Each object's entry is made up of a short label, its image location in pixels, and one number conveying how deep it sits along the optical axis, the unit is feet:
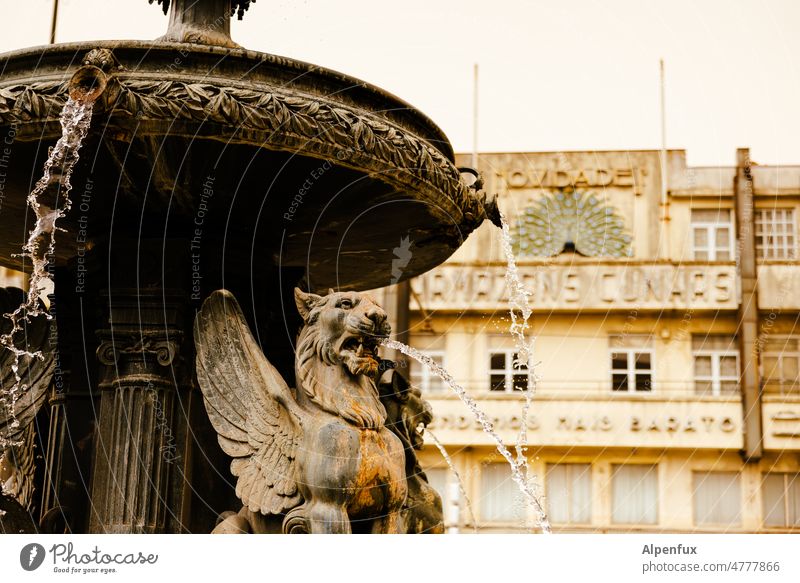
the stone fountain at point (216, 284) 34.47
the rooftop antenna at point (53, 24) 57.71
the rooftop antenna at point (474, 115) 147.34
